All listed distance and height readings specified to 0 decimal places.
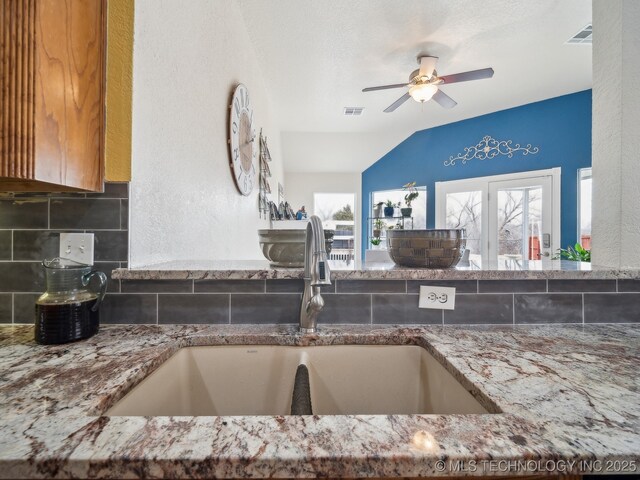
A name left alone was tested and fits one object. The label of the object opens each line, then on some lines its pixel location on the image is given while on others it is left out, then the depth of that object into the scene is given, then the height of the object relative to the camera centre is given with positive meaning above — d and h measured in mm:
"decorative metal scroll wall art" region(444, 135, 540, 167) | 4441 +1370
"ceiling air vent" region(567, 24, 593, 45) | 2688 +1823
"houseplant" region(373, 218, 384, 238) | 6025 +304
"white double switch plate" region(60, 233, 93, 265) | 930 -21
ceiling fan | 2884 +1500
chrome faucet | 806 -85
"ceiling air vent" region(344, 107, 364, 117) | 4379 +1853
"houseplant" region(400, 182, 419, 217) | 5387 +779
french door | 4215 +448
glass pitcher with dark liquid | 784 -162
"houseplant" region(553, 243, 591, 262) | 3221 -118
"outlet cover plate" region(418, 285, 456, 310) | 980 -171
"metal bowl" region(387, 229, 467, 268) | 998 -16
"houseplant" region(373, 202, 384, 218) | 6055 +608
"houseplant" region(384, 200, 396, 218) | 5727 +579
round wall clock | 2049 +726
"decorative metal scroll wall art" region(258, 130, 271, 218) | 3191 +672
